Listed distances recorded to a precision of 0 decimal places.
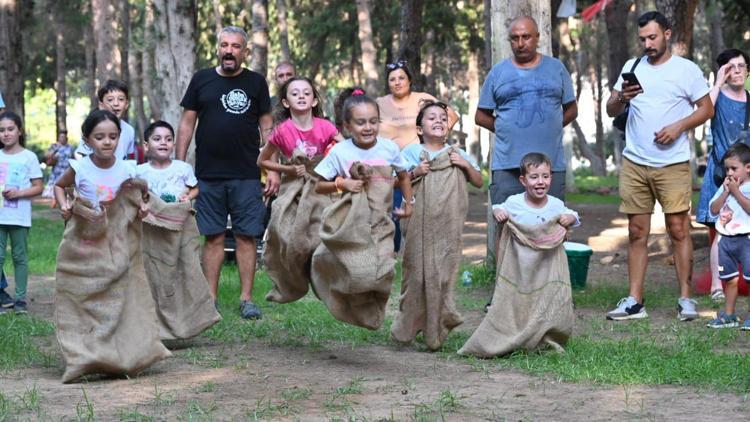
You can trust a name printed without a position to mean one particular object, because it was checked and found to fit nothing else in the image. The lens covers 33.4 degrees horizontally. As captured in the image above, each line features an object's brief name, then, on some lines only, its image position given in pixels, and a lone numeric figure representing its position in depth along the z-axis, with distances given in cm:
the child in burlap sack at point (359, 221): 717
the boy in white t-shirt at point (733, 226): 888
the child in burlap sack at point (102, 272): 704
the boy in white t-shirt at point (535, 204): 774
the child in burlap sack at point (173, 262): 820
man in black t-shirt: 962
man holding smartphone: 943
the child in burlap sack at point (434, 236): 787
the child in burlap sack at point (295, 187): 780
